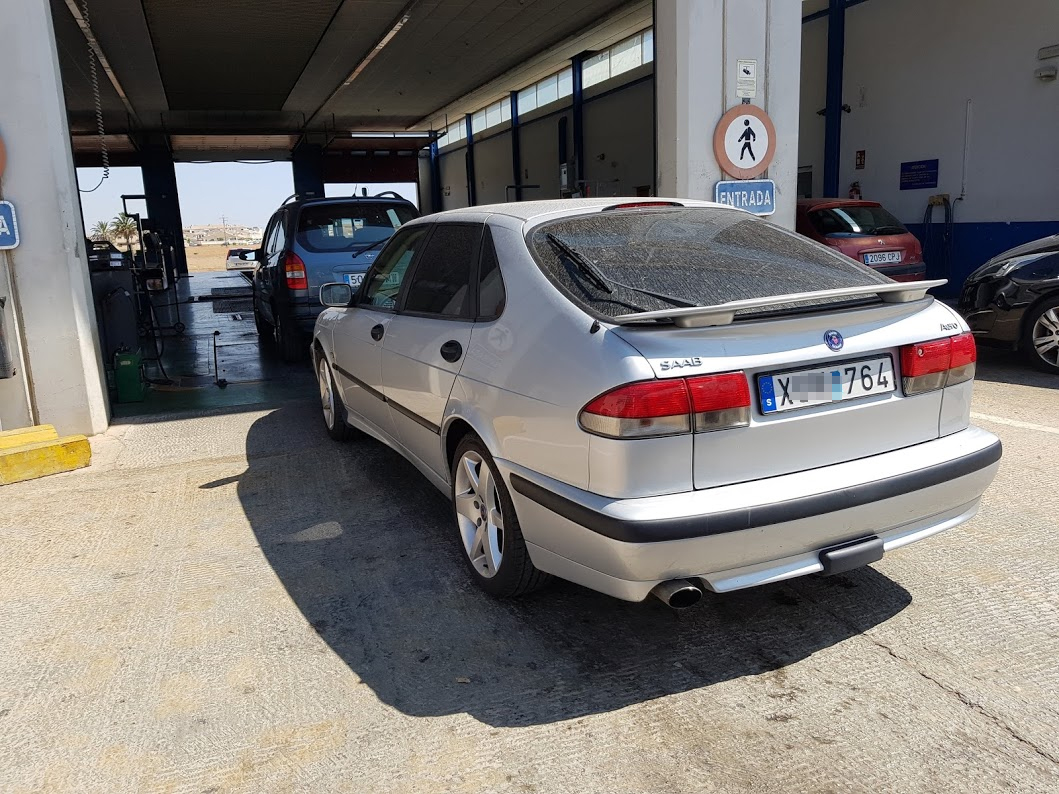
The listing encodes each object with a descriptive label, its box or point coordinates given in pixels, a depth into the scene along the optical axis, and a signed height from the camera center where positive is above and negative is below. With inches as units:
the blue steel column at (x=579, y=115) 916.6 +137.4
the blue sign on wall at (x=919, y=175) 559.5 +33.4
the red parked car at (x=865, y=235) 425.7 -3.7
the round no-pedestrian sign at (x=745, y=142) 287.4 +30.8
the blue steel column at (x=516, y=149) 1109.7 +123.0
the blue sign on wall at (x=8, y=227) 223.8 +9.3
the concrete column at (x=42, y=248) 223.1 +3.4
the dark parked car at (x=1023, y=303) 294.4 -28.9
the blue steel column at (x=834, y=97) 607.2 +96.0
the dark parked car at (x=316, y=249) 334.0 +0.0
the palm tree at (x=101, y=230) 2050.0 +71.9
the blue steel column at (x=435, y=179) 1552.7 +121.1
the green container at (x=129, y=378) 288.4 -40.7
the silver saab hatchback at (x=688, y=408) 99.3 -21.9
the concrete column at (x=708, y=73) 278.4 +53.4
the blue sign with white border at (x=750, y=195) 291.0 +12.8
